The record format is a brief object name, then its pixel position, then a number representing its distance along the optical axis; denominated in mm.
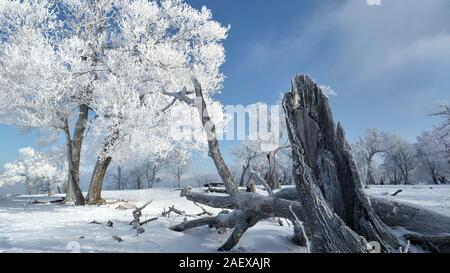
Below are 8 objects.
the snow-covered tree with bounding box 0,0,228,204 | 13047
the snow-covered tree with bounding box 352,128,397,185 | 44509
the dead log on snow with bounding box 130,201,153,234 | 6398
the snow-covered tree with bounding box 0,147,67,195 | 49375
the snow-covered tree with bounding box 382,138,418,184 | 49916
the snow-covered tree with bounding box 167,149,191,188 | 57388
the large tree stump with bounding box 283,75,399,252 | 3385
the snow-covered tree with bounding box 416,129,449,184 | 41062
